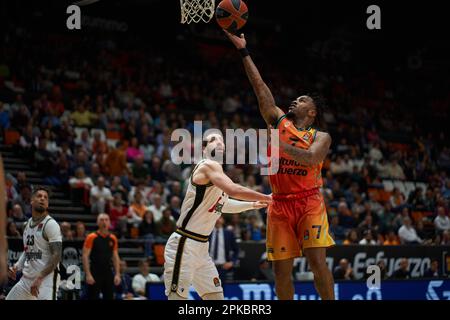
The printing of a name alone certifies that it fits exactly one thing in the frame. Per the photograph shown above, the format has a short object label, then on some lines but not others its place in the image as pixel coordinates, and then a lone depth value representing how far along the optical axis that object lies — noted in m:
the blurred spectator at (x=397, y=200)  19.92
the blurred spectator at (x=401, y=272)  15.57
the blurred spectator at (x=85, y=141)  16.42
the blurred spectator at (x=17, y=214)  12.98
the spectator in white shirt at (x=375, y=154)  22.16
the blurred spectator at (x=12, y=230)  12.22
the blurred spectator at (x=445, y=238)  17.71
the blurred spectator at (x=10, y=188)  13.70
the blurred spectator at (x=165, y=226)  14.73
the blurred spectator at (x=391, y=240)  17.27
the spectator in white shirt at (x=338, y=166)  20.50
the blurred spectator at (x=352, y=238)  16.44
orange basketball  7.44
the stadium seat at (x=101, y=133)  17.19
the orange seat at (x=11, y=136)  16.53
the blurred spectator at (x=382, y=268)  15.27
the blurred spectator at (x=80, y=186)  15.37
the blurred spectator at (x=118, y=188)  15.53
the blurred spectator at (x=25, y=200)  13.46
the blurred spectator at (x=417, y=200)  20.11
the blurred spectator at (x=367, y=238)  16.17
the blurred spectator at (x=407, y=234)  17.66
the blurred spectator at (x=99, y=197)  14.92
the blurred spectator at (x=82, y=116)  17.47
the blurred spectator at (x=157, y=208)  15.13
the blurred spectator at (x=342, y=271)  14.49
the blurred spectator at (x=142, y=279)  12.79
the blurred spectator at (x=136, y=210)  14.88
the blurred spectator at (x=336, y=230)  17.44
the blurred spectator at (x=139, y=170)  16.69
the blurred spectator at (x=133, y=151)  17.39
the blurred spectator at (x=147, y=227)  14.65
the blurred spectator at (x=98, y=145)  16.36
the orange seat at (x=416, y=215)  19.30
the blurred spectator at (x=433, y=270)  16.14
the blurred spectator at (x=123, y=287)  12.67
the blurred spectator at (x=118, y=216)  14.57
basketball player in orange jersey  6.95
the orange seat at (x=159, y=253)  14.31
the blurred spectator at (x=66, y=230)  12.63
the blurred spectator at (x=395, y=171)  21.67
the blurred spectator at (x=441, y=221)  18.30
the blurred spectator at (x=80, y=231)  13.09
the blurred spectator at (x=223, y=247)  13.88
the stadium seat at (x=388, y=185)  21.19
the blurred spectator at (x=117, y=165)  16.20
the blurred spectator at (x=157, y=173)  16.95
